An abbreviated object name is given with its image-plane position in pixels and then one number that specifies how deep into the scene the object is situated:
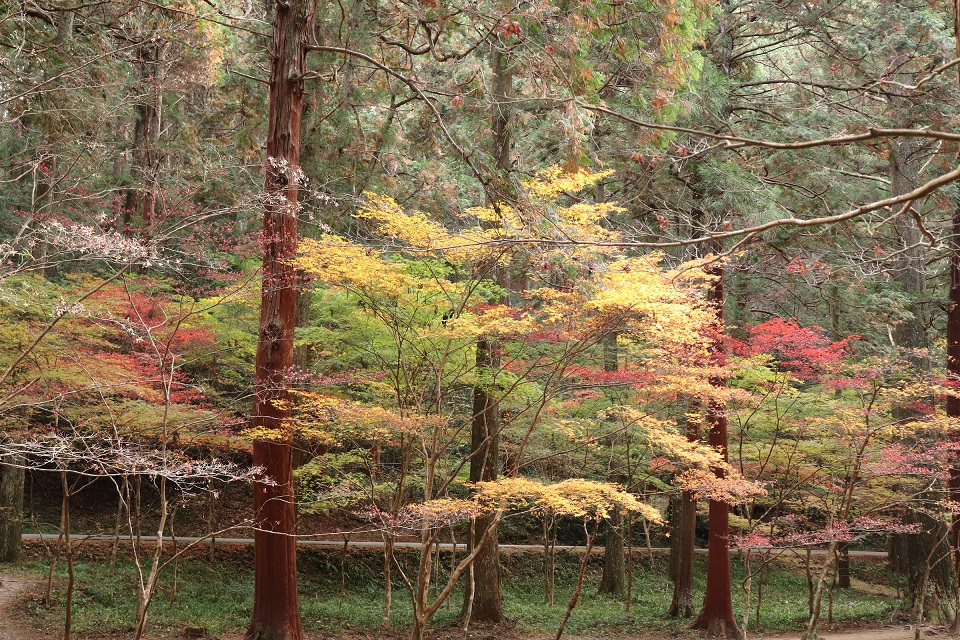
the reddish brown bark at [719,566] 12.53
